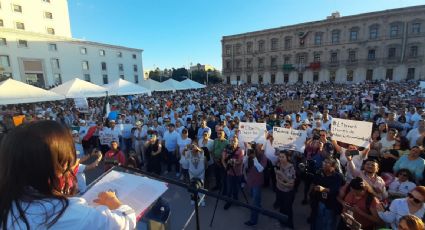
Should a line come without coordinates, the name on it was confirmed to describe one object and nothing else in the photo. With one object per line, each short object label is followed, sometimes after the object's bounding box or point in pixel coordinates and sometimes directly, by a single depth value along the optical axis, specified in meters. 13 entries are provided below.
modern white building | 37.15
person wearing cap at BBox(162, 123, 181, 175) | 7.45
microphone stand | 1.43
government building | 41.94
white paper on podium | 1.55
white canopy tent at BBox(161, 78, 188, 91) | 19.31
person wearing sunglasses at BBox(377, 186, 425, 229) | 3.06
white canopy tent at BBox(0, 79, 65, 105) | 8.20
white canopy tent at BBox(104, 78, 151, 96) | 11.99
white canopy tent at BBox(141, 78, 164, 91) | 18.20
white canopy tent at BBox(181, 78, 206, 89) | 21.58
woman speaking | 1.01
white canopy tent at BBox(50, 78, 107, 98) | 10.36
